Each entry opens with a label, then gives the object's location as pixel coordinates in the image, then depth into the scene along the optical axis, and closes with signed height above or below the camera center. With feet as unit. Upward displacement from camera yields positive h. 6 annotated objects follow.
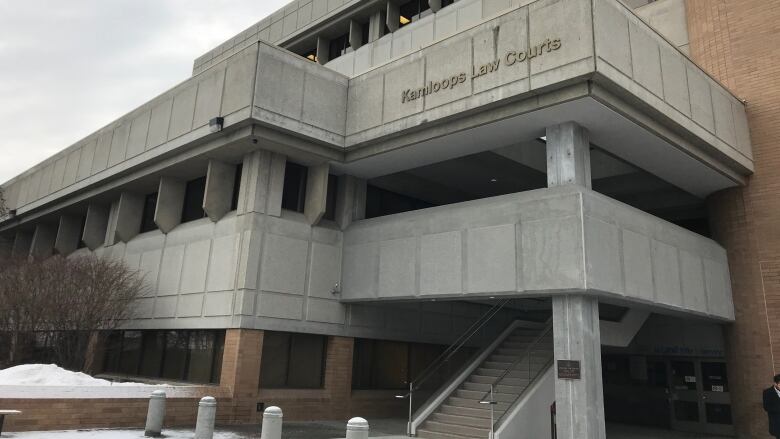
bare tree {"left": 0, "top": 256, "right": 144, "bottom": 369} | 57.98 +5.04
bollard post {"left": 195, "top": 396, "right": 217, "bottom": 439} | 36.68 -3.54
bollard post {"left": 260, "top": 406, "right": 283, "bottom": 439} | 33.24 -3.40
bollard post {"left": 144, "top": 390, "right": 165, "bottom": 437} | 39.65 -3.73
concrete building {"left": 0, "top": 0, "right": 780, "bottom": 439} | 44.91 +13.96
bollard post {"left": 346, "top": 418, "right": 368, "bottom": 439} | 30.12 -3.10
